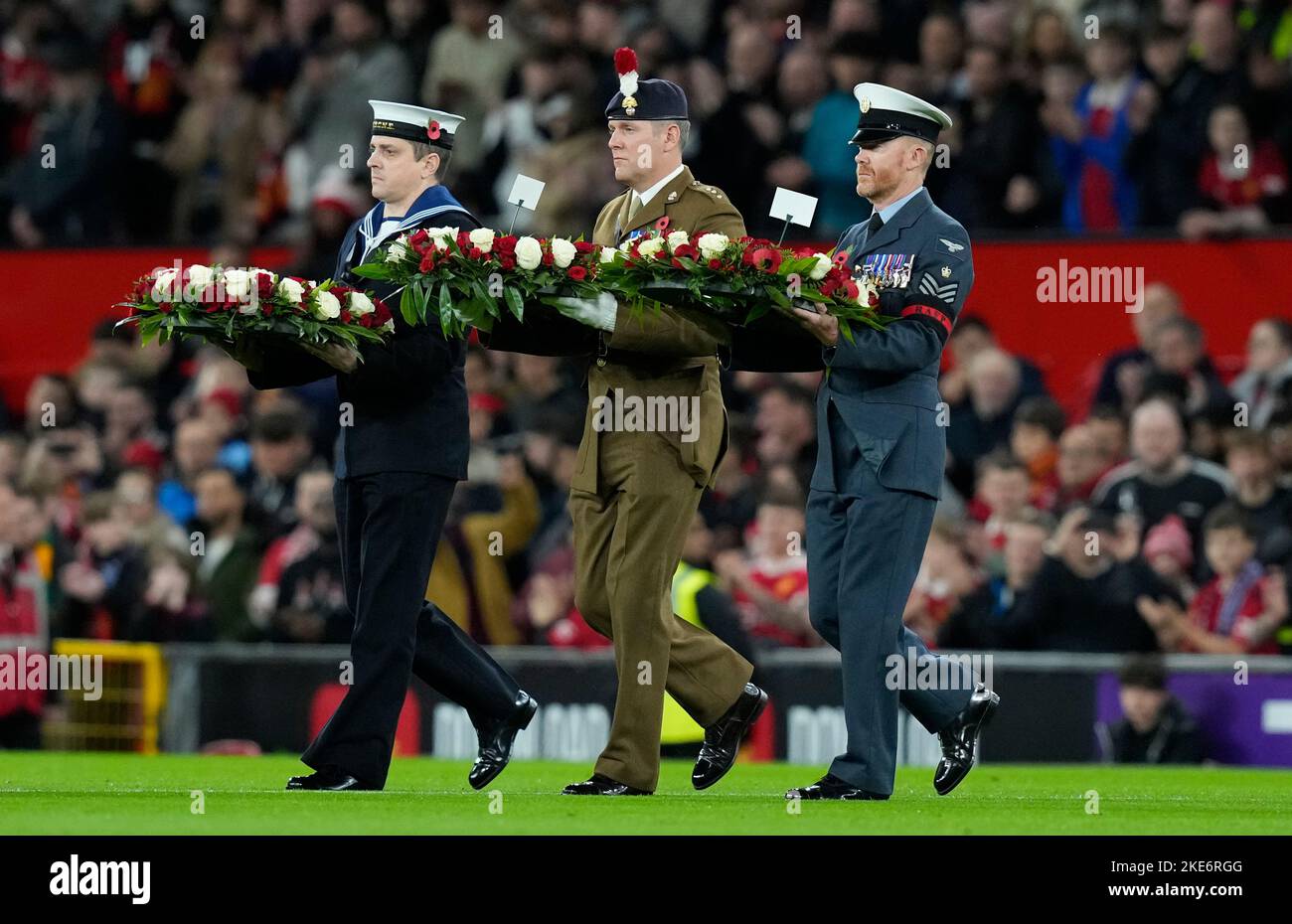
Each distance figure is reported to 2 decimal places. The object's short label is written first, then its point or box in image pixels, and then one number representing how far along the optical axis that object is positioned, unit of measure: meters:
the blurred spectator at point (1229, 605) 13.91
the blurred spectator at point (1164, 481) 14.59
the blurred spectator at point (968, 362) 15.95
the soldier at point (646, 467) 9.41
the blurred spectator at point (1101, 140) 16.61
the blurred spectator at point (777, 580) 14.72
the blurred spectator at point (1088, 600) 14.05
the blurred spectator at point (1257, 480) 14.30
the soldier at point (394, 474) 9.45
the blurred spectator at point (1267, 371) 15.04
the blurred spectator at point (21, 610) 14.90
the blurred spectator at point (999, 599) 14.22
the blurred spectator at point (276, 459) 16.22
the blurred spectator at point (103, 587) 15.78
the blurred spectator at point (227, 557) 15.66
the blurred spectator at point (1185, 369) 15.03
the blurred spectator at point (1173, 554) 14.20
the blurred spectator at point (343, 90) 18.67
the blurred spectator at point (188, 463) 16.84
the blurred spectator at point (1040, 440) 15.34
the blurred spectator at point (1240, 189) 16.05
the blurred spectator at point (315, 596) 15.22
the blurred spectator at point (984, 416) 15.77
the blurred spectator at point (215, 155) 19.34
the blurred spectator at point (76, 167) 19.22
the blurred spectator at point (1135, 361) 15.45
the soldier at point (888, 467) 9.40
